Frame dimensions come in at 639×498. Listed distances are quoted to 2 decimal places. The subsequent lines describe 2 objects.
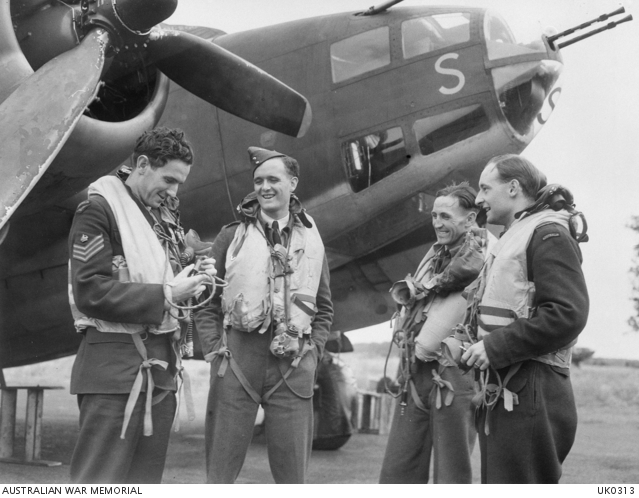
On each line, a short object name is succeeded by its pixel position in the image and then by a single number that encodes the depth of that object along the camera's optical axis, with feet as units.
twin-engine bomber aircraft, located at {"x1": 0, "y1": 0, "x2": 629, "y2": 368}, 16.02
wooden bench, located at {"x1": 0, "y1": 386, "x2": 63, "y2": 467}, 18.58
